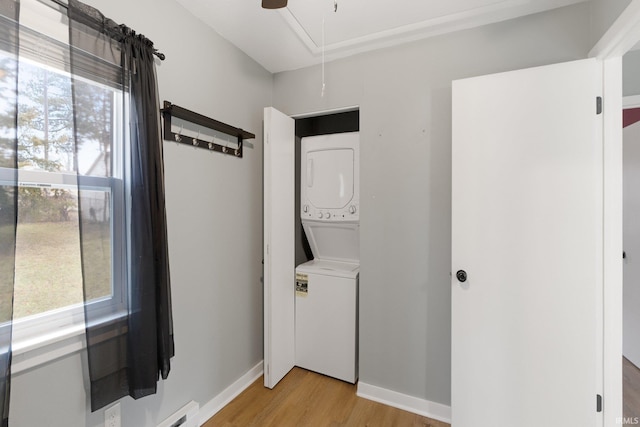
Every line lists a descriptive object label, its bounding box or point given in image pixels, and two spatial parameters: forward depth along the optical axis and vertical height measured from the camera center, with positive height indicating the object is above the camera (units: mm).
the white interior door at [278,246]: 2014 -284
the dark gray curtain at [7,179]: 893 +103
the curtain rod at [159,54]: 1403 +791
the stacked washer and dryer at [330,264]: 2148 -495
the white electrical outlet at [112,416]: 1264 -960
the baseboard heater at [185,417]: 1546 -1199
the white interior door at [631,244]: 2307 -314
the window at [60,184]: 1039 +105
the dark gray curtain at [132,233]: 1151 -111
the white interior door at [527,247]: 1398 -215
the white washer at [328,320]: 2129 -892
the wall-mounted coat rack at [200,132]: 1512 +478
